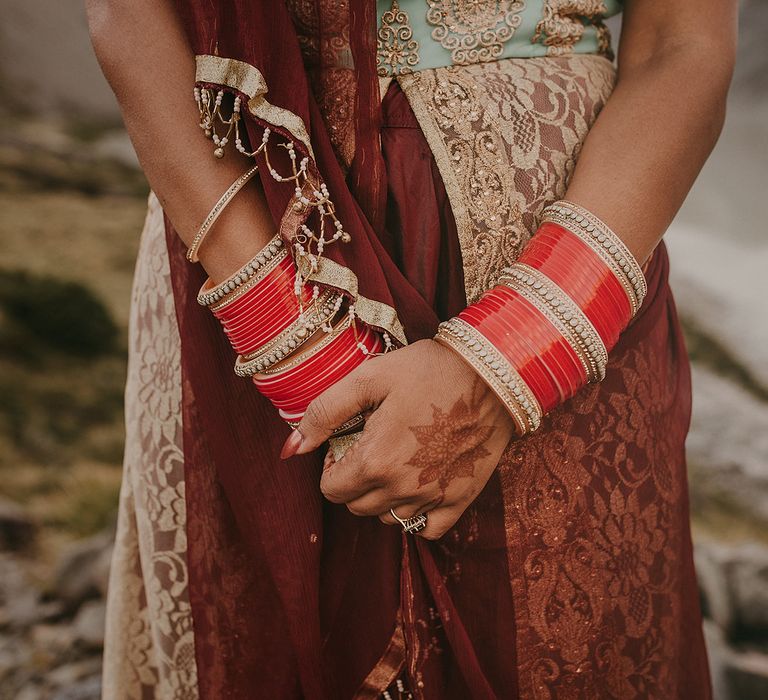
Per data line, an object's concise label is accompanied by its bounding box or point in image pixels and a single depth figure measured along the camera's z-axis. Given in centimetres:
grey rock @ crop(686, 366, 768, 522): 221
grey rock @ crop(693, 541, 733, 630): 172
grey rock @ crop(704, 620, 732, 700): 154
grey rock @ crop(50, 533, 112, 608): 190
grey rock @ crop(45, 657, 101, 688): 160
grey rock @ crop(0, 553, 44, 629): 181
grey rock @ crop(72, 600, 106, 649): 175
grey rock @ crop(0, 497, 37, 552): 206
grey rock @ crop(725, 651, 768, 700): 150
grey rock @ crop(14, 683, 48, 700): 155
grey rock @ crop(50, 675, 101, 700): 150
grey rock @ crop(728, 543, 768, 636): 169
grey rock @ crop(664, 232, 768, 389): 252
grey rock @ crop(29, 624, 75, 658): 171
